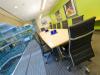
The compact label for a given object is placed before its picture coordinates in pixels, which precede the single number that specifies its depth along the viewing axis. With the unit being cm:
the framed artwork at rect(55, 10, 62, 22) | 471
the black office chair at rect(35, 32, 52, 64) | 174
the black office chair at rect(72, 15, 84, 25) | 246
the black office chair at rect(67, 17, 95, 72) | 94
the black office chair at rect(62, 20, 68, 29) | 293
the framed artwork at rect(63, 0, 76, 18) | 321
